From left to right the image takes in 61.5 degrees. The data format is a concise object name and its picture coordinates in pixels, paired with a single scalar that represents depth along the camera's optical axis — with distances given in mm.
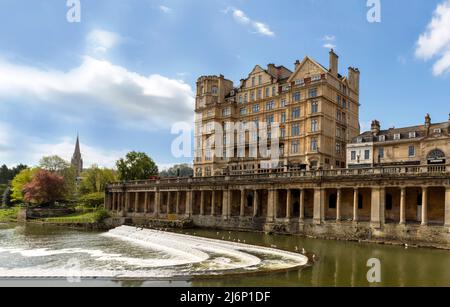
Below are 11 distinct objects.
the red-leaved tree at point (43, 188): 83438
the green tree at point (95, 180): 91438
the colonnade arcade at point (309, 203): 38094
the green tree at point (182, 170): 159225
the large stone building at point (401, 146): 47875
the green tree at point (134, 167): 86812
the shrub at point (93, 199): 82938
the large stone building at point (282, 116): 58719
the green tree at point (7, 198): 108606
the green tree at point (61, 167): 102000
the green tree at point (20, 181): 95594
